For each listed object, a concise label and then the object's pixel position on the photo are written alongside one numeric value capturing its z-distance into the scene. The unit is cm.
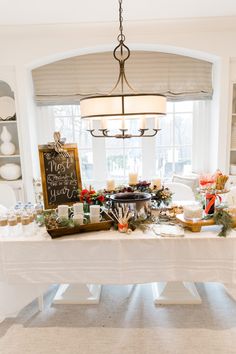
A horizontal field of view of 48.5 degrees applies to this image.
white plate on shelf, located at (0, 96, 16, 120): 321
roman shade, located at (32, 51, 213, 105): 328
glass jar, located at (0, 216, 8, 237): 176
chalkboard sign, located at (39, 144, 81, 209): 213
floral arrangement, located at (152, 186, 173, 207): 201
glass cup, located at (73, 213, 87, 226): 174
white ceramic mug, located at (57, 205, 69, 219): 179
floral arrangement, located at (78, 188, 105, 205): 198
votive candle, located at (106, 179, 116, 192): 212
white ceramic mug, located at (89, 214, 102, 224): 177
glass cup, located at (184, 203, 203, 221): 174
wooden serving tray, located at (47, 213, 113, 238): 167
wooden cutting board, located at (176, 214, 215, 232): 170
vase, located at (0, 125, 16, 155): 321
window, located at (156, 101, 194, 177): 356
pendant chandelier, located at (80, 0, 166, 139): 145
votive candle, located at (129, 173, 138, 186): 220
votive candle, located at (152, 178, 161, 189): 211
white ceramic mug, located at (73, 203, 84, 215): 182
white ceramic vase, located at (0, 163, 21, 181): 324
